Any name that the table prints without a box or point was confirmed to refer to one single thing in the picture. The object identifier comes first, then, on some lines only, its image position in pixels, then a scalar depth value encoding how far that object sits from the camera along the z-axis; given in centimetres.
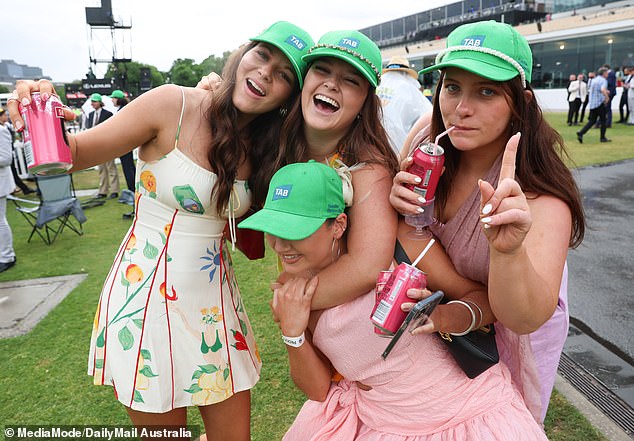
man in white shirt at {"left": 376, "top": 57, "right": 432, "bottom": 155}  511
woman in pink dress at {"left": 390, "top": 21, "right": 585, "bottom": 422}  124
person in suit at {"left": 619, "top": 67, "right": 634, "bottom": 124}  1688
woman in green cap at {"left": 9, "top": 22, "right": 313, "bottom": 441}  180
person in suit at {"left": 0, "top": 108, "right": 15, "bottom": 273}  590
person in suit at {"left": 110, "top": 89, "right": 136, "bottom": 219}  914
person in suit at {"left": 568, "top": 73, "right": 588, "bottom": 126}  1738
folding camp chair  681
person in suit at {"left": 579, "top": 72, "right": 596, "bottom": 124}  1768
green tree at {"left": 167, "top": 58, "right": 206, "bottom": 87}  6750
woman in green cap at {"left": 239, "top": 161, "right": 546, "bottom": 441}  146
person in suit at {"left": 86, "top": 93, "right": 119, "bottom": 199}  1007
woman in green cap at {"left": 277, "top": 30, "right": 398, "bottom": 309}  152
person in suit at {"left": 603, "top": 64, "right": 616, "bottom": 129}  1594
